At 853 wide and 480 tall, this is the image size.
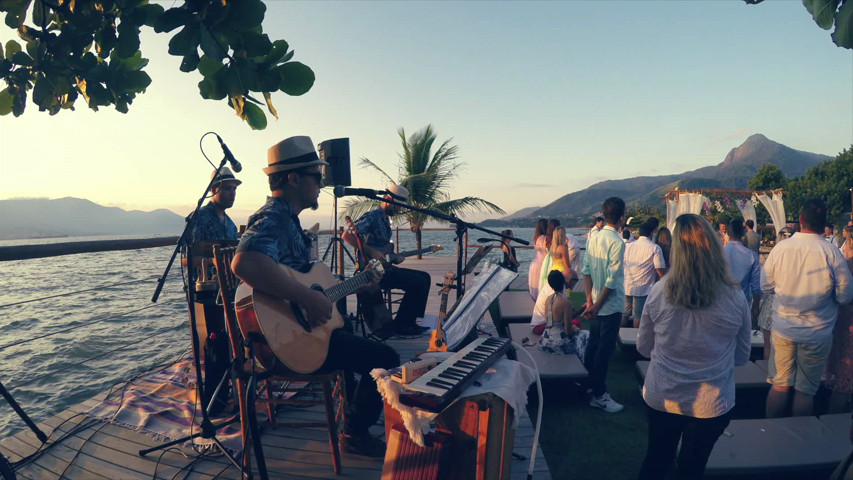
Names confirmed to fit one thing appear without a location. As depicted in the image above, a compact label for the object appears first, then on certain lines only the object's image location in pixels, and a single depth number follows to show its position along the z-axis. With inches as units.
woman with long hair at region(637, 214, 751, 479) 91.4
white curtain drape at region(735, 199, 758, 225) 700.7
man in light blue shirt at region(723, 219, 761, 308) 223.9
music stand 106.7
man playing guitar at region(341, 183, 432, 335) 234.7
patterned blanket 134.8
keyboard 72.4
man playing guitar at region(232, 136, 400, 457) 97.0
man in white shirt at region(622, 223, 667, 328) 240.5
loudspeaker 234.2
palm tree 698.2
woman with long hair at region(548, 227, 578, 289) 229.6
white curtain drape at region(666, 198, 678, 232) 673.9
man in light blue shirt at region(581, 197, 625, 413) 161.2
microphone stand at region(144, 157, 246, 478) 120.1
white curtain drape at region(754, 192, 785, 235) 704.4
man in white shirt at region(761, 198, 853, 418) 134.2
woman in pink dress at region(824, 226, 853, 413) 142.1
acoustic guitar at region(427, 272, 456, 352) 106.7
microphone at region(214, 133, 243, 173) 120.9
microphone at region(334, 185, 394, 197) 124.8
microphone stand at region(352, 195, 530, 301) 145.9
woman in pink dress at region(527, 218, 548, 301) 303.2
